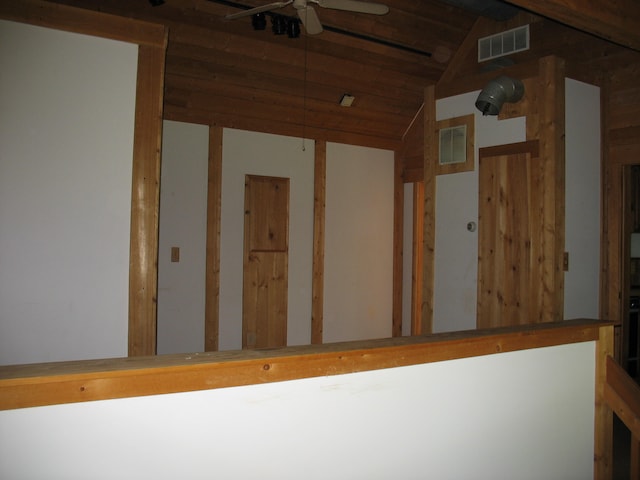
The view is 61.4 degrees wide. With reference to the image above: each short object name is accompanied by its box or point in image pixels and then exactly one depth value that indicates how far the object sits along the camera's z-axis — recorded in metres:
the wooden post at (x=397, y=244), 6.46
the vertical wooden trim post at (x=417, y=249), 6.32
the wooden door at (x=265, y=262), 5.34
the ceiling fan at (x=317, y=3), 3.30
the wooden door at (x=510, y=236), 4.01
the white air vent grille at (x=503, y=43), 4.97
